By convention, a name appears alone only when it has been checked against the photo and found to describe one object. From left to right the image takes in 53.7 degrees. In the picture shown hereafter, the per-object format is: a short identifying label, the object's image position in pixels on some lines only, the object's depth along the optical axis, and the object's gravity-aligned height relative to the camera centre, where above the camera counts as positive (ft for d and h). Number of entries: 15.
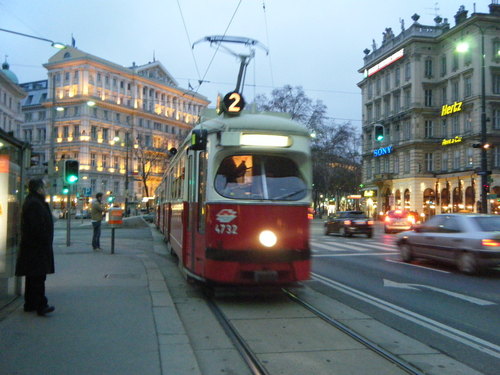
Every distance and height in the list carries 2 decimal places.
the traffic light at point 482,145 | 88.36 +11.68
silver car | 37.06 -2.52
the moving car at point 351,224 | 86.79 -2.46
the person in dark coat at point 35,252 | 21.67 -1.88
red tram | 25.38 +0.56
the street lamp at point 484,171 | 89.16 +7.18
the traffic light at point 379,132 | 92.57 +14.67
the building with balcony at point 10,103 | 220.02 +51.16
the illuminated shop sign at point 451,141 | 162.97 +23.43
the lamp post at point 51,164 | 49.83 +7.19
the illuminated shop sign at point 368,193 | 211.41 +7.29
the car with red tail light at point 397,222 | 104.78 -2.54
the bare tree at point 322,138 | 182.60 +29.97
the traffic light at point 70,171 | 54.19 +4.17
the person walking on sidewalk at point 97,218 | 51.47 -0.92
